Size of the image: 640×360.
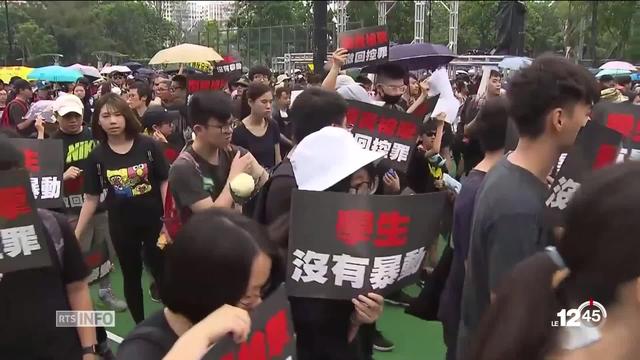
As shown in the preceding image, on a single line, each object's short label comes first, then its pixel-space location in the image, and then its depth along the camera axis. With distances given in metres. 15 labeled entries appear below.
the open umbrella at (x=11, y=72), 18.78
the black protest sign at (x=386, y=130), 3.89
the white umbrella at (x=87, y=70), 18.11
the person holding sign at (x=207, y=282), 1.43
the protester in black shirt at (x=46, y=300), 2.27
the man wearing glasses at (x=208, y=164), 3.34
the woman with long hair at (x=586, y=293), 1.23
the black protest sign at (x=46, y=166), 3.60
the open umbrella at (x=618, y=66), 14.97
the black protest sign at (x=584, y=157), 2.07
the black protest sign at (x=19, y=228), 2.18
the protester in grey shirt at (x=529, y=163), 1.94
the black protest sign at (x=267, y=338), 1.43
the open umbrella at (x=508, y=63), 12.78
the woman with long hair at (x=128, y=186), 4.20
